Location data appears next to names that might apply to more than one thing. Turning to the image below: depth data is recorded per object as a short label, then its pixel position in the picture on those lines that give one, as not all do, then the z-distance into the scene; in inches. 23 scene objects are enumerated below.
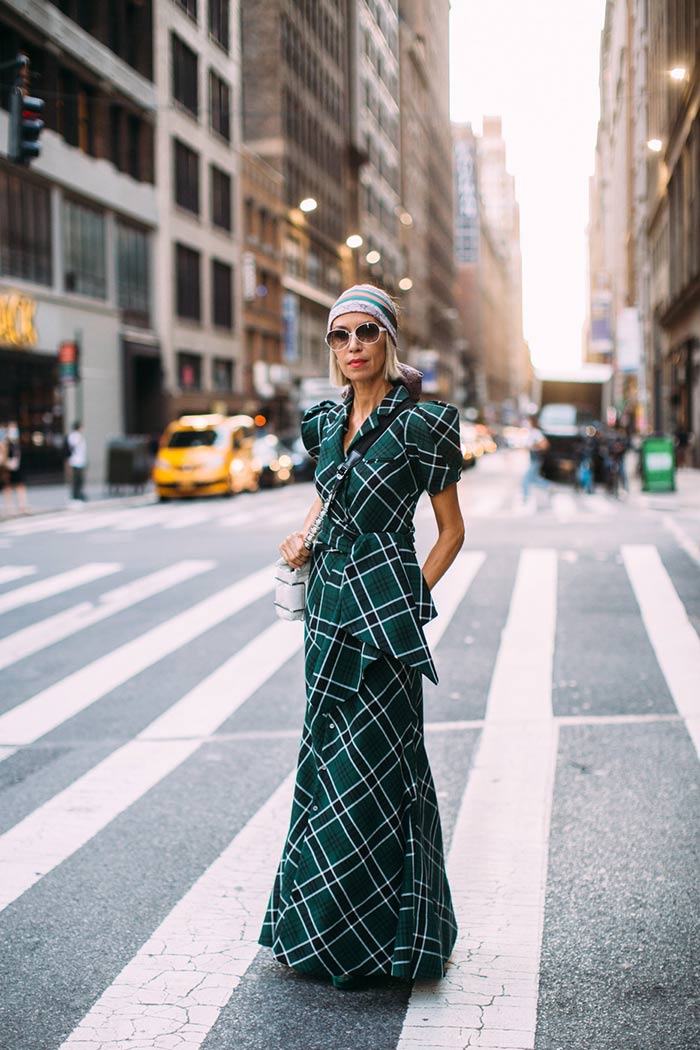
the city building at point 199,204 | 1796.3
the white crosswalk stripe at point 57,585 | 496.7
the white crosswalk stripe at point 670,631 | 313.7
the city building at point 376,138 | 3240.7
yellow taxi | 1181.1
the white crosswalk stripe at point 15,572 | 561.6
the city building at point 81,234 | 1330.0
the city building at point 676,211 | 1553.9
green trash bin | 1147.9
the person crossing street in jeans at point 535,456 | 1095.0
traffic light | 620.4
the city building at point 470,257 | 6801.2
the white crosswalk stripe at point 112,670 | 298.4
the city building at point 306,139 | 2412.6
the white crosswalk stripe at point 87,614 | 399.2
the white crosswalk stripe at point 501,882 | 139.6
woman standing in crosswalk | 144.1
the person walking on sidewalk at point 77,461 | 1083.3
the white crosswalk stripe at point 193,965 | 138.3
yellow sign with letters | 1282.0
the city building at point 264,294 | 2231.8
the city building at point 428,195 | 4247.0
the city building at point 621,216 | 2379.6
